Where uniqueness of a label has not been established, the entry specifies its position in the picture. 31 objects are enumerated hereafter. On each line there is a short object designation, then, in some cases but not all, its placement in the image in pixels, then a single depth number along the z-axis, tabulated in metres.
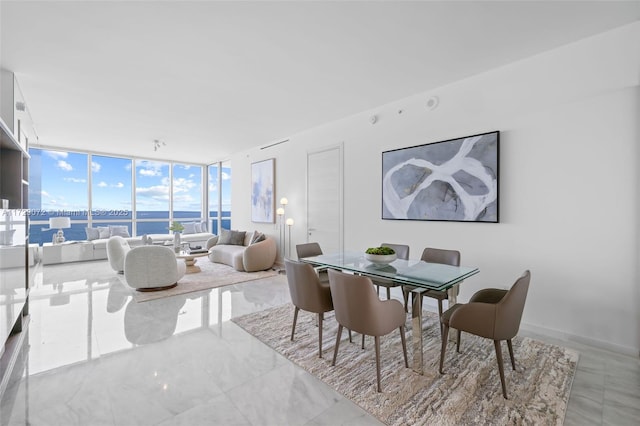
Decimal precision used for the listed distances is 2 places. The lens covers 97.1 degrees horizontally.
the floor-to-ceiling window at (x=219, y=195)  8.88
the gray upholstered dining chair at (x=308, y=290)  2.47
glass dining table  2.18
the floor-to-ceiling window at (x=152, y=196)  8.21
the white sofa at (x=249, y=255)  5.57
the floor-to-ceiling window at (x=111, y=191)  7.54
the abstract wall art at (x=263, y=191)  6.37
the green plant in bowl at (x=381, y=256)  2.70
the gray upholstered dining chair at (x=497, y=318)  1.90
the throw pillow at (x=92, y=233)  6.99
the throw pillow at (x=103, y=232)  7.12
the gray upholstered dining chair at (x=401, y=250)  3.41
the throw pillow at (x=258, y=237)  6.03
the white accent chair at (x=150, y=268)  4.14
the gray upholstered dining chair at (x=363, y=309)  2.03
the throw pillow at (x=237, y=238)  6.73
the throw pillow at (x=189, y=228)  8.35
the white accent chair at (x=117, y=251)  5.21
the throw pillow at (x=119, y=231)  7.30
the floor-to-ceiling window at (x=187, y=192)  8.78
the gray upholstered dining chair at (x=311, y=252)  3.33
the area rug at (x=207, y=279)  4.16
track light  6.40
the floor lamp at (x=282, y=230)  6.08
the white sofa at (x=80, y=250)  6.30
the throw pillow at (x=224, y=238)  6.85
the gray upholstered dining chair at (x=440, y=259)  2.72
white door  4.84
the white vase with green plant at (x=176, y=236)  5.89
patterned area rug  1.74
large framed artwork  3.12
